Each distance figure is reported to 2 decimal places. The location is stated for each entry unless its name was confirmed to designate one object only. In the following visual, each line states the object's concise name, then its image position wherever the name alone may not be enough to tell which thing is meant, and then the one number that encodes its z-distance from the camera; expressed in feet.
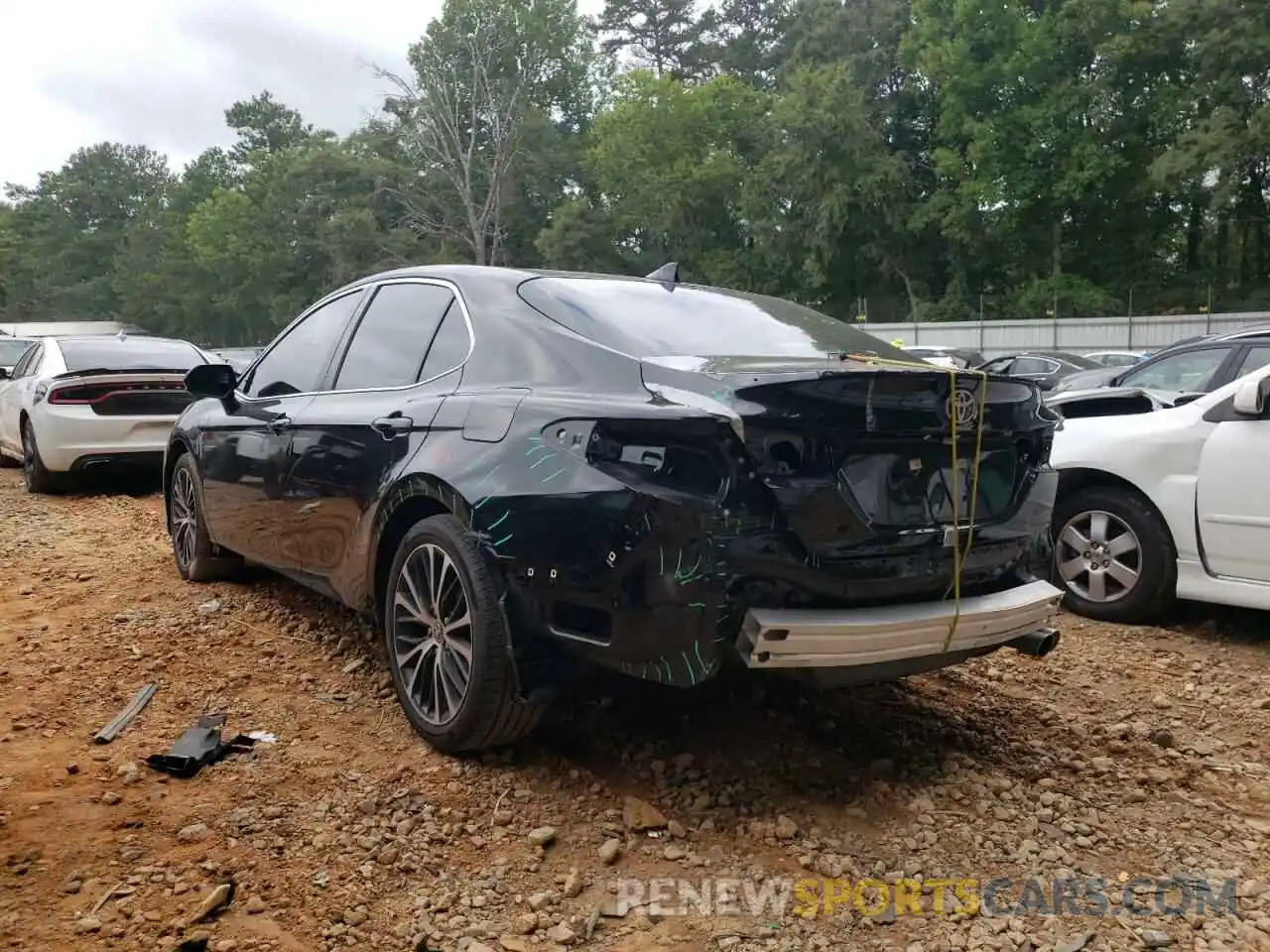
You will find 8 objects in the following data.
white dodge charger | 26.71
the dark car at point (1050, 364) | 63.93
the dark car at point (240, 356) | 80.62
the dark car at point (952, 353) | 52.66
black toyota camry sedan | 8.59
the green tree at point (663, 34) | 180.55
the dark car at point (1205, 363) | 25.41
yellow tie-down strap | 9.52
